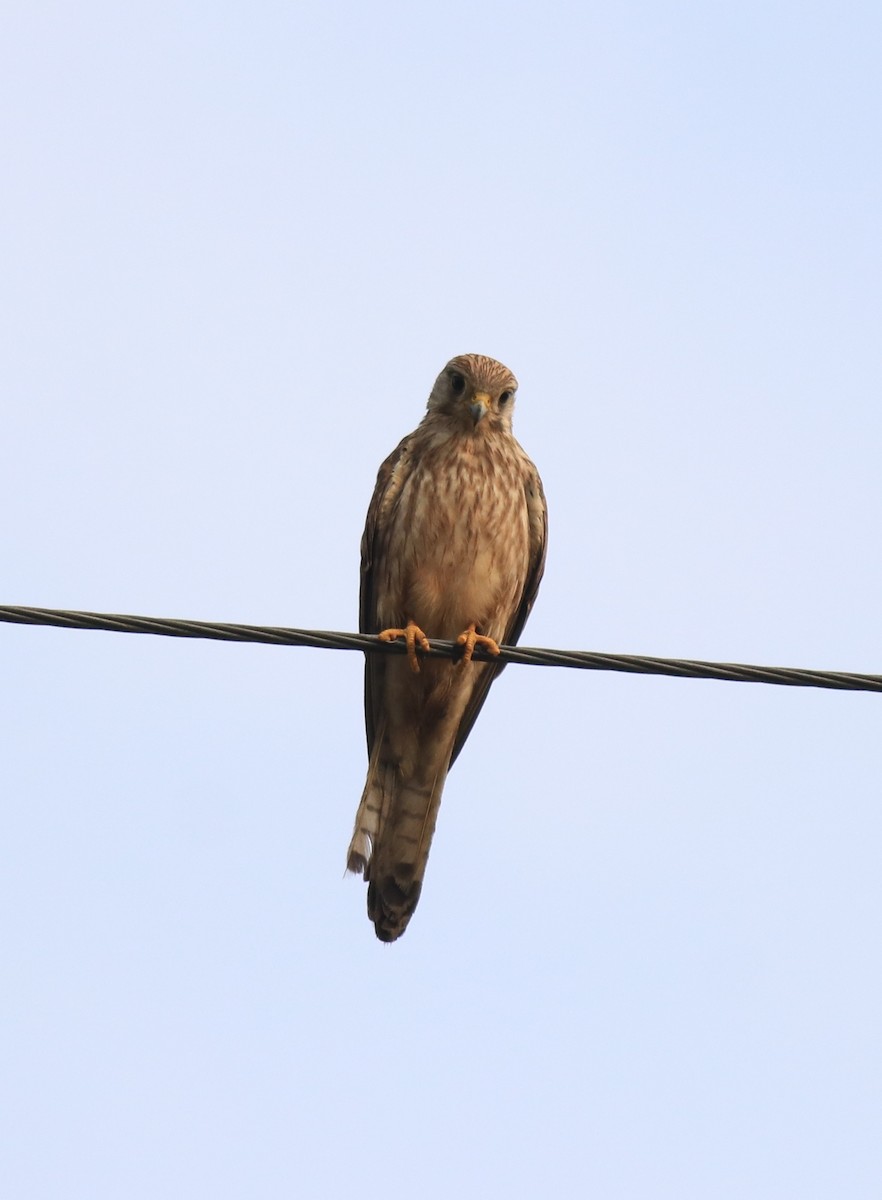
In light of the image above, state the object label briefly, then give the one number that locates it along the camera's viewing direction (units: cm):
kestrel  1348
